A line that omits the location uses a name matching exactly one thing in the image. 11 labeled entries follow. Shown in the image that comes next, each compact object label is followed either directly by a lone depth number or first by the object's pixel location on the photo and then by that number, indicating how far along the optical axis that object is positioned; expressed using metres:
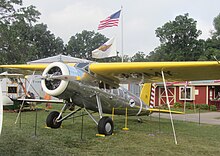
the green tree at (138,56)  89.95
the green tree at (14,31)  31.75
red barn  27.53
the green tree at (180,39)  60.28
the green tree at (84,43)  100.31
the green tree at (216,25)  65.29
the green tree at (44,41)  85.06
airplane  9.24
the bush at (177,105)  27.77
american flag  16.77
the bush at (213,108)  25.80
